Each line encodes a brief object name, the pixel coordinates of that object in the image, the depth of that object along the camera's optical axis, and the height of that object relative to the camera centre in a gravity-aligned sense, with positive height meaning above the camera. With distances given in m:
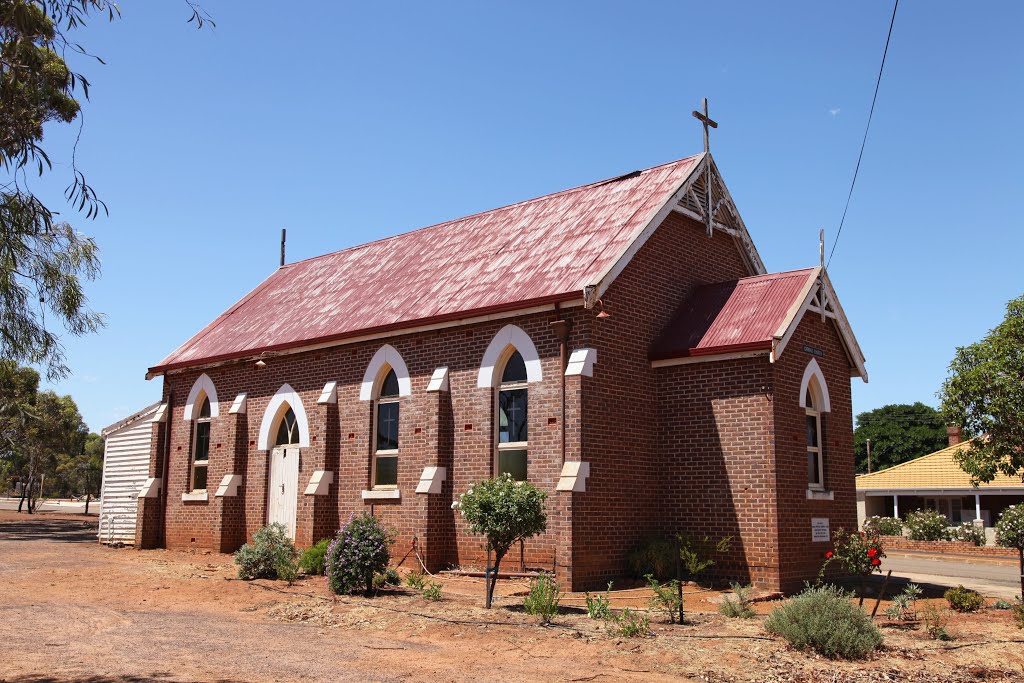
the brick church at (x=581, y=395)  15.92 +1.53
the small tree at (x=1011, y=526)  16.79 -1.17
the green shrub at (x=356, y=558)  14.65 -1.35
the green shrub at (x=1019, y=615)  12.30 -1.94
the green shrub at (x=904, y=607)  13.03 -1.97
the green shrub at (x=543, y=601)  12.00 -1.69
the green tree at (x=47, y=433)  47.50 +2.16
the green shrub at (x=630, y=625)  11.13 -1.88
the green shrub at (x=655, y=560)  15.80 -1.51
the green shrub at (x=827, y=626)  10.22 -1.76
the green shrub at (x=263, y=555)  16.91 -1.52
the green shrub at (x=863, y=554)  13.02 -1.16
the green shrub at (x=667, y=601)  12.27 -1.73
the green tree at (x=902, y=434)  78.88 +3.48
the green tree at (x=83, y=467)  59.31 +0.41
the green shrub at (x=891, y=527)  35.97 -2.10
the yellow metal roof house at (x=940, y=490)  38.34 -0.74
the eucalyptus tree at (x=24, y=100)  8.78 +3.74
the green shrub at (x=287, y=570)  16.34 -1.74
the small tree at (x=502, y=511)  13.20 -0.55
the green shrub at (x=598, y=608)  11.96 -1.79
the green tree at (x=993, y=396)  24.98 +2.15
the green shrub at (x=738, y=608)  12.81 -1.90
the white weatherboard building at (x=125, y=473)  25.88 +0.01
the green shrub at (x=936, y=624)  11.36 -2.01
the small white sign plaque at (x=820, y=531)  16.83 -1.06
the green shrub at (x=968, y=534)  32.16 -2.17
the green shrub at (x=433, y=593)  14.10 -1.86
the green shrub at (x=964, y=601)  14.14 -1.97
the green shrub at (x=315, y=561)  17.39 -1.66
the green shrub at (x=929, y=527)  33.72 -1.98
